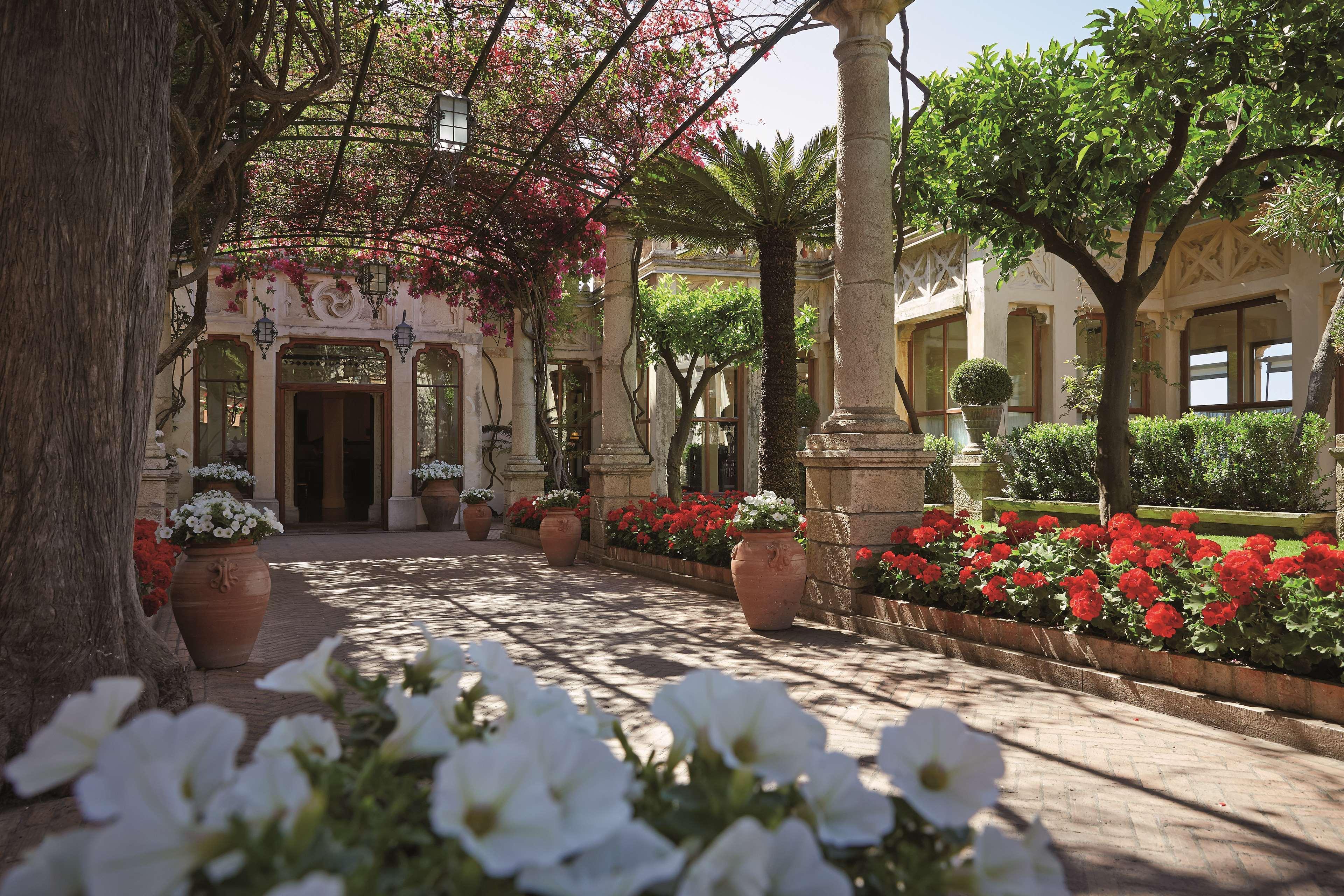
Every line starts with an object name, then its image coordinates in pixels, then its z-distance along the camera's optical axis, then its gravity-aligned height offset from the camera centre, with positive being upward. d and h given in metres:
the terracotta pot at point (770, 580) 7.15 -1.10
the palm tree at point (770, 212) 10.19 +2.84
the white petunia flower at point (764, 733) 0.87 -0.29
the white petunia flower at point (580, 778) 0.73 -0.29
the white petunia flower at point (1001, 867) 0.84 -0.40
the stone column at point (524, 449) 16.78 -0.11
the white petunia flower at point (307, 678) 1.03 -0.27
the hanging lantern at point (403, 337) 18.31 +2.20
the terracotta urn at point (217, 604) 6.05 -1.08
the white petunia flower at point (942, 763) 0.89 -0.33
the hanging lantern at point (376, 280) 13.46 +2.57
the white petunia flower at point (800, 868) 0.75 -0.36
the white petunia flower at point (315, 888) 0.58 -0.29
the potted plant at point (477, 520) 16.39 -1.39
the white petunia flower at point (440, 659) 1.14 -0.28
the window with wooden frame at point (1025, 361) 18.00 +1.62
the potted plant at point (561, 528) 11.70 -1.11
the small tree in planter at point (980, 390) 14.39 +0.83
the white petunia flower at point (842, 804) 0.86 -0.36
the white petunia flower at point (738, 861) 0.70 -0.33
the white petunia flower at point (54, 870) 0.66 -0.31
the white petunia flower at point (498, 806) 0.69 -0.29
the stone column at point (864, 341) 7.13 +0.81
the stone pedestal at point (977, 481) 15.03 -0.68
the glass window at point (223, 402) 18.16 +0.88
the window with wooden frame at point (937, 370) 18.86 +1.56
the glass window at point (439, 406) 19.73 +0.85
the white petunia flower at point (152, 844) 0.64 -0.29
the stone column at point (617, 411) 12.09 +0.45
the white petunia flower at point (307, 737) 0.94 -0.31
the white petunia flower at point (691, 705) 0.91 -0.27
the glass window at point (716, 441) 22.17 +0.03
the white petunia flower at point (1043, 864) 0.86 -0.41
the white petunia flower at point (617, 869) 0.70 -0.34
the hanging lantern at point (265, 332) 17.39 +2.19
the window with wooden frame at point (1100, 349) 18.12 +1.88
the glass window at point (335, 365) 18.91 +1.71
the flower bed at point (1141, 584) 4.47 -0.86
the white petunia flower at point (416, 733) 0.90 -0.29
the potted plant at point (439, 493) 18.78 -1.03
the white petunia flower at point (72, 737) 0.74 -0.25
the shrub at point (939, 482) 16.77 -0.76
